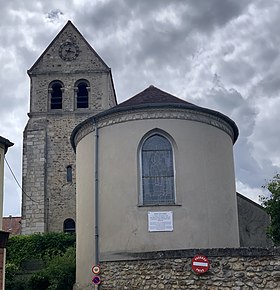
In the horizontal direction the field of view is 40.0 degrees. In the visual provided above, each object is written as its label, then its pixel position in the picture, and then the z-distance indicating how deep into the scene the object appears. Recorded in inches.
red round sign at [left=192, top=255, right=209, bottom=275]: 353.6
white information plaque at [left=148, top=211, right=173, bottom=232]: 478.5
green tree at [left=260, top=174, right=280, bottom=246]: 722.3
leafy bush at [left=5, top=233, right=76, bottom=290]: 623.9
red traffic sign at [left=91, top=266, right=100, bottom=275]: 455.4
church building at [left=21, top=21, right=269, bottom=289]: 482.4
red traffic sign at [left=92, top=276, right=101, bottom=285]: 448.9
